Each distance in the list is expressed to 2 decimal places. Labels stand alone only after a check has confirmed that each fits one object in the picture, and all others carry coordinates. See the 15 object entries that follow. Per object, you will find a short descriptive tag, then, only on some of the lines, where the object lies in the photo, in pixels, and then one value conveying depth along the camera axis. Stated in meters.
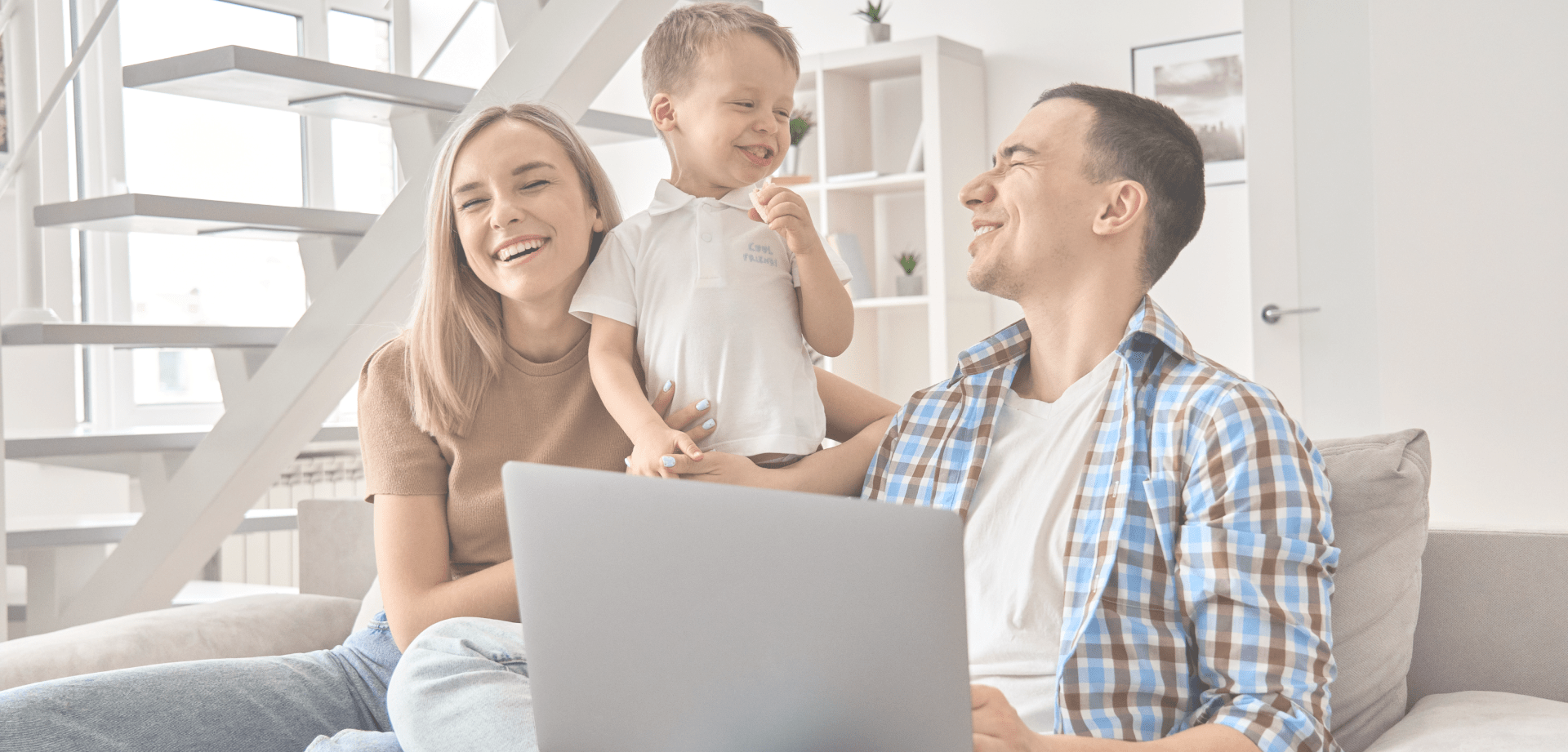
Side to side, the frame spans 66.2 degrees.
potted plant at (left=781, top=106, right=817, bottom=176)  4.18
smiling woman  1.42
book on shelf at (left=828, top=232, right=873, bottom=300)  4.29
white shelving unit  4.18
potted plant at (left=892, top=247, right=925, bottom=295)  4.33
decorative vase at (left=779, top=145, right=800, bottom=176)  4.53
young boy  1.50
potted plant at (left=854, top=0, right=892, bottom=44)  4.30
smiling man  1.04
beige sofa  1.17
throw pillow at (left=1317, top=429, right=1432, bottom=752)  1.21
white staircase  2.11
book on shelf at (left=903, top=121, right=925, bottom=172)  4.23
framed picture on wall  3.86
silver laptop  0.70
